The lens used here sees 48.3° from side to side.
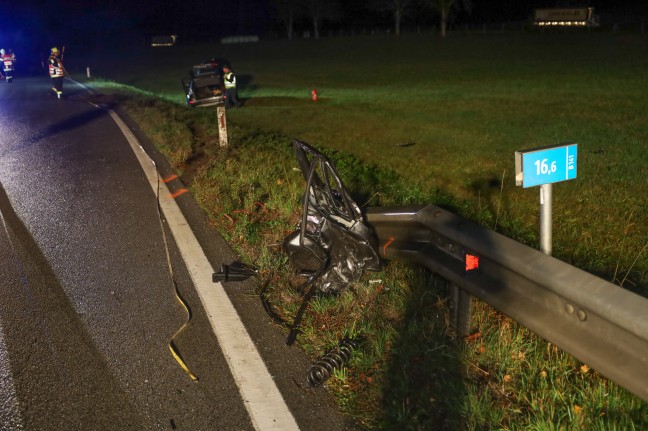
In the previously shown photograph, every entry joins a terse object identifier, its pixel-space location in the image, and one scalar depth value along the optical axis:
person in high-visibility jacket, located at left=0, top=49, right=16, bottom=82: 33.00
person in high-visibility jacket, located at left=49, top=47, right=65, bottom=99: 23.64
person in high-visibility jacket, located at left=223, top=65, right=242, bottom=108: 21.72
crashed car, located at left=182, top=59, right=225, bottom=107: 21.25
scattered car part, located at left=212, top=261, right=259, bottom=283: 5.98
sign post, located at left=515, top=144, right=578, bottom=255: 4.21
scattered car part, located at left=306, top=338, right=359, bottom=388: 4.27
